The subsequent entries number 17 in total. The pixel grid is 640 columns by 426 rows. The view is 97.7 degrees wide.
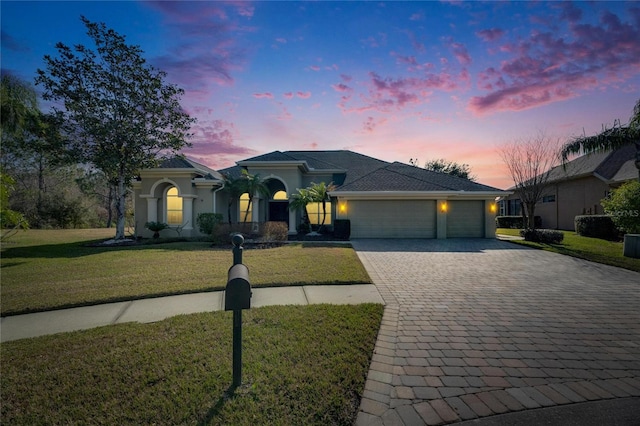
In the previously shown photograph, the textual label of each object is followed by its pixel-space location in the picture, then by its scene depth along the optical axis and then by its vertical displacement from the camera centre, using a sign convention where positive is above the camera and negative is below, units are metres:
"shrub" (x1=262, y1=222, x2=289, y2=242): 14.00 -1.04
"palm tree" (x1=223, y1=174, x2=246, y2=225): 17.38 +1.52
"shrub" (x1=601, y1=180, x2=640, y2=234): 11.06 +0.10
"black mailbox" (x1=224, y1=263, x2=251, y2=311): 2.48 -0.74
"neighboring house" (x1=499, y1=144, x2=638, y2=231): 18.94 +1.84
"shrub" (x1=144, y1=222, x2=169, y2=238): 17.14 -0.98
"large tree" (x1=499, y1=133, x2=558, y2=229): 17.38 +3.14
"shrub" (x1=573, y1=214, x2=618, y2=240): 16.14 -1.05
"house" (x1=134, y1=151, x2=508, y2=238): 16.52 +0.74
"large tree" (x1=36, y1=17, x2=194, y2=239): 14.00 +5.67
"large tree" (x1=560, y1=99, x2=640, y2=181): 12.73 +3.43
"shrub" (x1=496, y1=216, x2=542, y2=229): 25.08 -1.09
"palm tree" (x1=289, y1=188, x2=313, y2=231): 17.09 +0.66
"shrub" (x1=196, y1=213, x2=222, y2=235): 17.03 -0.62
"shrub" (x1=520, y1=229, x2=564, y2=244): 13.97 -1.36
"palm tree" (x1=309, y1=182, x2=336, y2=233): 17.31 +1.08
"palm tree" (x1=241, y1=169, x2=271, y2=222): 17.27 +1.61
